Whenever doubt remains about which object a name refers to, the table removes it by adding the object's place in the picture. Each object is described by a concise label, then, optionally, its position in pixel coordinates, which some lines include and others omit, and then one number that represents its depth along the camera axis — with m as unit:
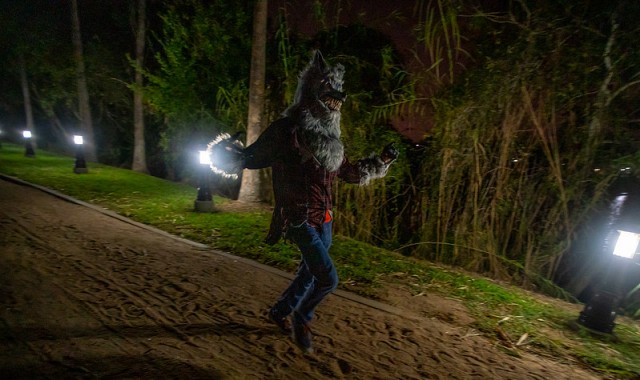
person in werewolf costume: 2.95
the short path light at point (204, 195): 7.67
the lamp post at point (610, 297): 3.91
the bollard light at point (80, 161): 11.59
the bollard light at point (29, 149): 15.34
